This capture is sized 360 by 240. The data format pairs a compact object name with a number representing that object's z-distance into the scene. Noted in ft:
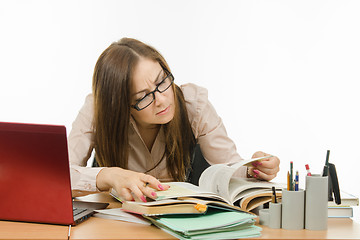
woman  4.81
